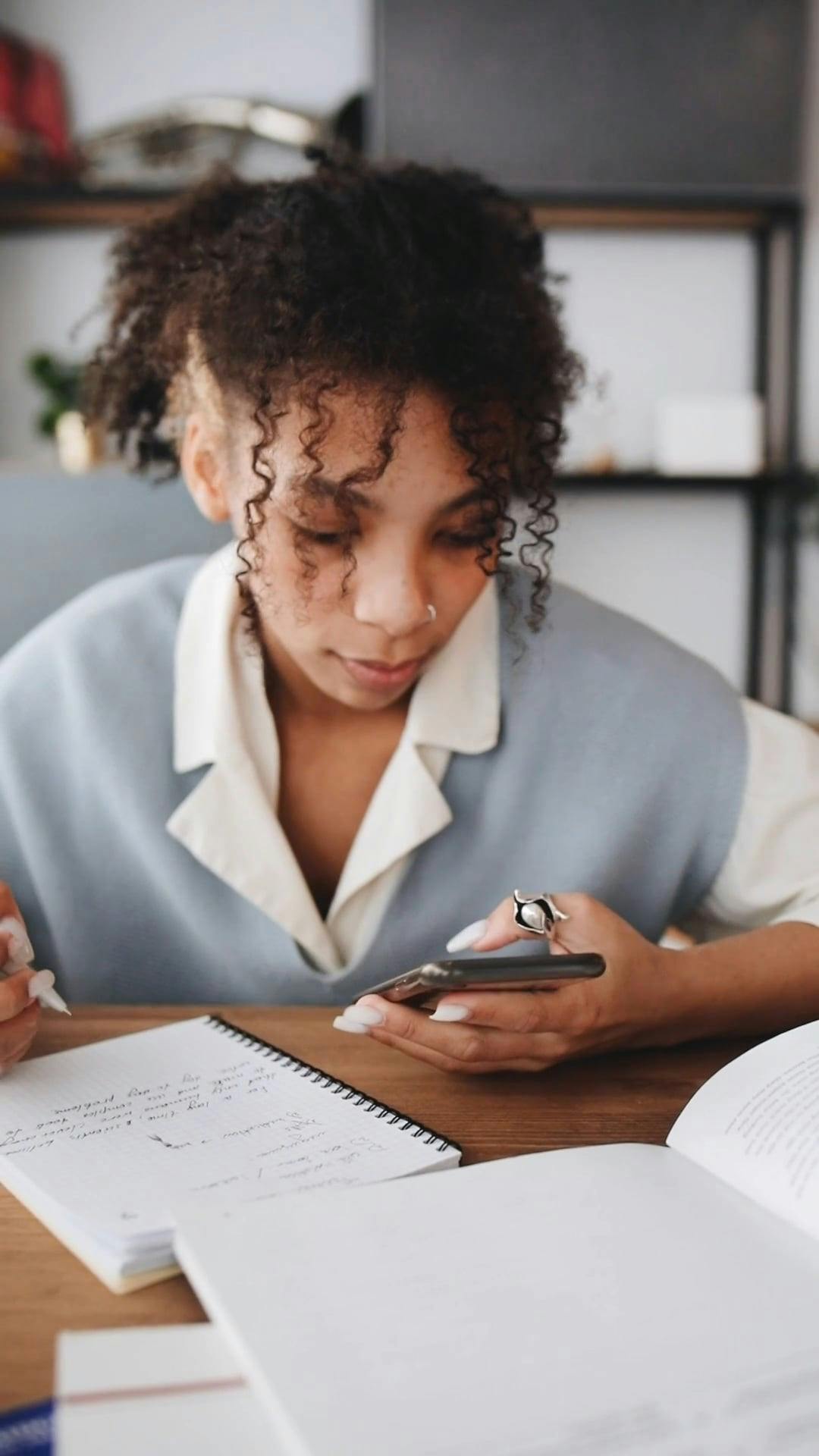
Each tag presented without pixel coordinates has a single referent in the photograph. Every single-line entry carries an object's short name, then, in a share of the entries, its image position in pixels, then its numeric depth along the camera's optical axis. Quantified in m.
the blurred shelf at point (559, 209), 2.49
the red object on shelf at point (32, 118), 2.50
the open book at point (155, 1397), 0.40
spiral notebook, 0.54
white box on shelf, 2.58
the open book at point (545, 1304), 0.40
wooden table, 0.49
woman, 0.86
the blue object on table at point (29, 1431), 0.40
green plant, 2.50
